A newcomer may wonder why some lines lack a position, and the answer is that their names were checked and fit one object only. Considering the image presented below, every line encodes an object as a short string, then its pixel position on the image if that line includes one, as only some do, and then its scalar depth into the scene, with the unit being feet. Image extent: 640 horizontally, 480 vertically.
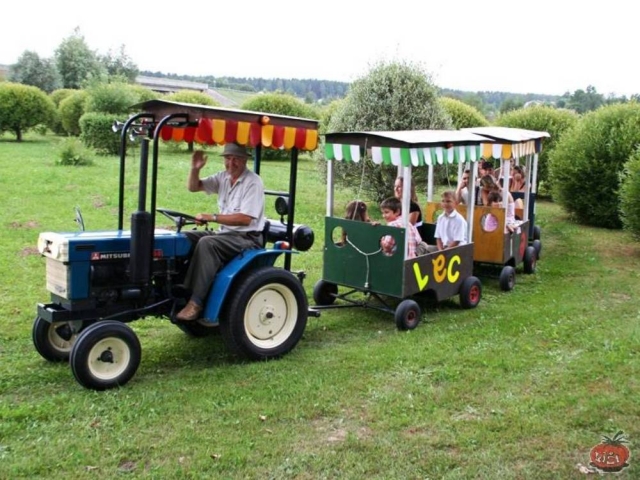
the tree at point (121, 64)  178.91
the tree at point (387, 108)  42.11
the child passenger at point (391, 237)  22.13
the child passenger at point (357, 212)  23.76
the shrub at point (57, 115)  98.63
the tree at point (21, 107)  87.40
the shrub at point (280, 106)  86.63
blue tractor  16.01
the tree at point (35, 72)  153.17
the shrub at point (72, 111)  98.17
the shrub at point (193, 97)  86.88
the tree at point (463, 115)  62.03
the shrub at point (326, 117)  56.53
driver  17.60
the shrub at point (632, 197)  34.78
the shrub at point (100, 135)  74.02
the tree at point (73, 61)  153.38
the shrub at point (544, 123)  55.52
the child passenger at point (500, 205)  29.91
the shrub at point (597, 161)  42.75
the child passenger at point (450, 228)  25.35
